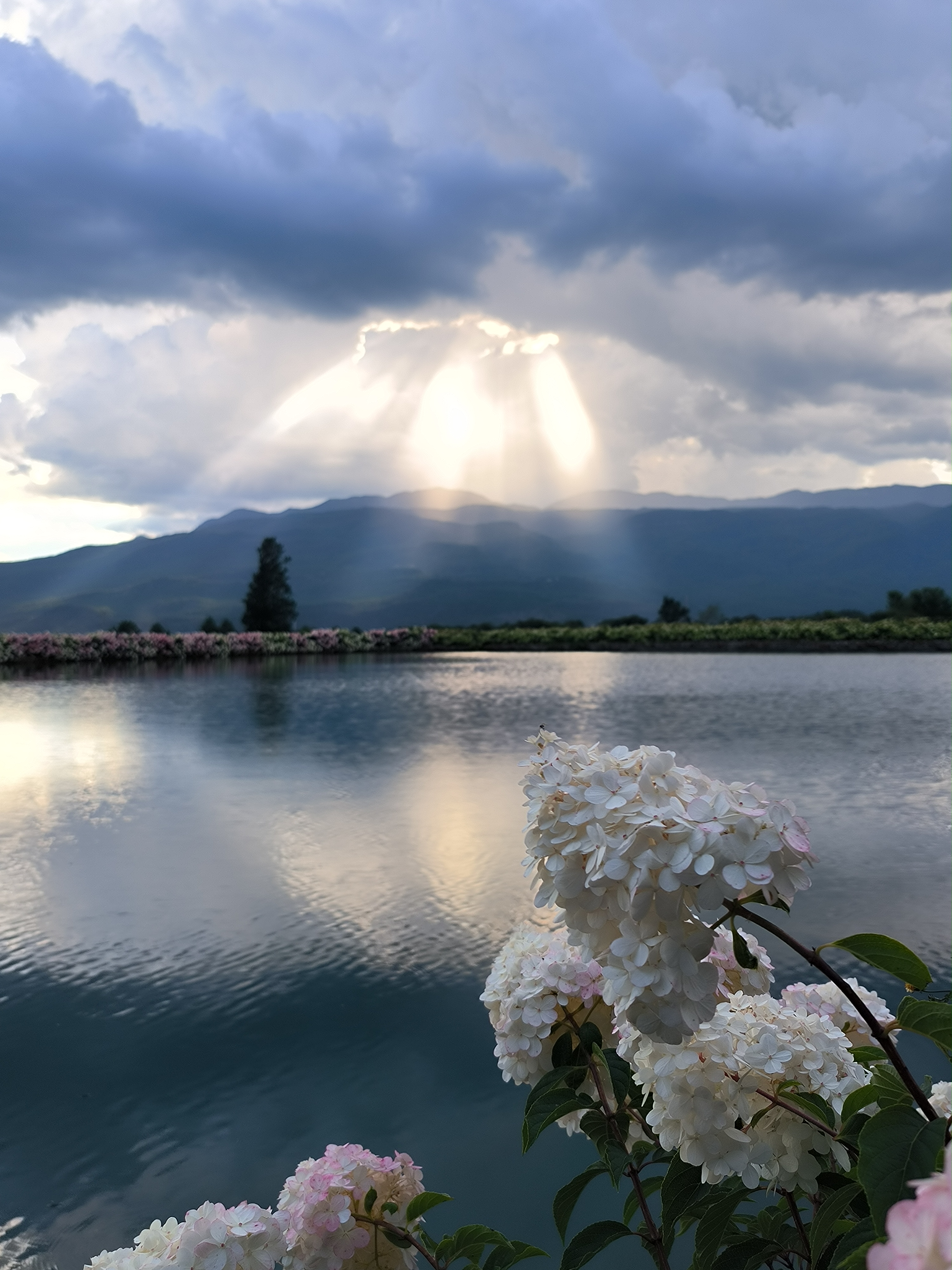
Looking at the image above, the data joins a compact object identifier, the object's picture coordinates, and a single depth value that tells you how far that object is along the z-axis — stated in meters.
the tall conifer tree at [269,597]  28.66
